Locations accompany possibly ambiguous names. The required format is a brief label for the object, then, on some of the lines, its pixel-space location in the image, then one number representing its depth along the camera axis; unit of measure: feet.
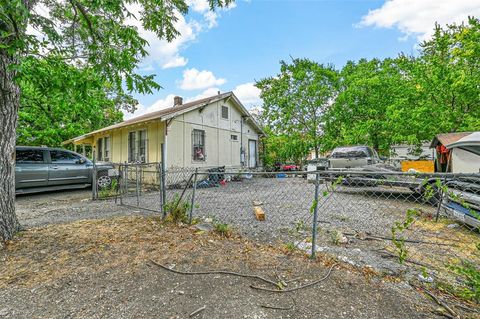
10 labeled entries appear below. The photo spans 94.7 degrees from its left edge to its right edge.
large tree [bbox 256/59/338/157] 58.65
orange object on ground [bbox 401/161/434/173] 27.25
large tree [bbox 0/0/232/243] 9.65
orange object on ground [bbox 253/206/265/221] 15.52
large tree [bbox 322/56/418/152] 39.50
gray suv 24.27
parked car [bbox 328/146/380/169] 29.14
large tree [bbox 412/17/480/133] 30.81
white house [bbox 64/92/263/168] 33.40
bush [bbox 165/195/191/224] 14.12
